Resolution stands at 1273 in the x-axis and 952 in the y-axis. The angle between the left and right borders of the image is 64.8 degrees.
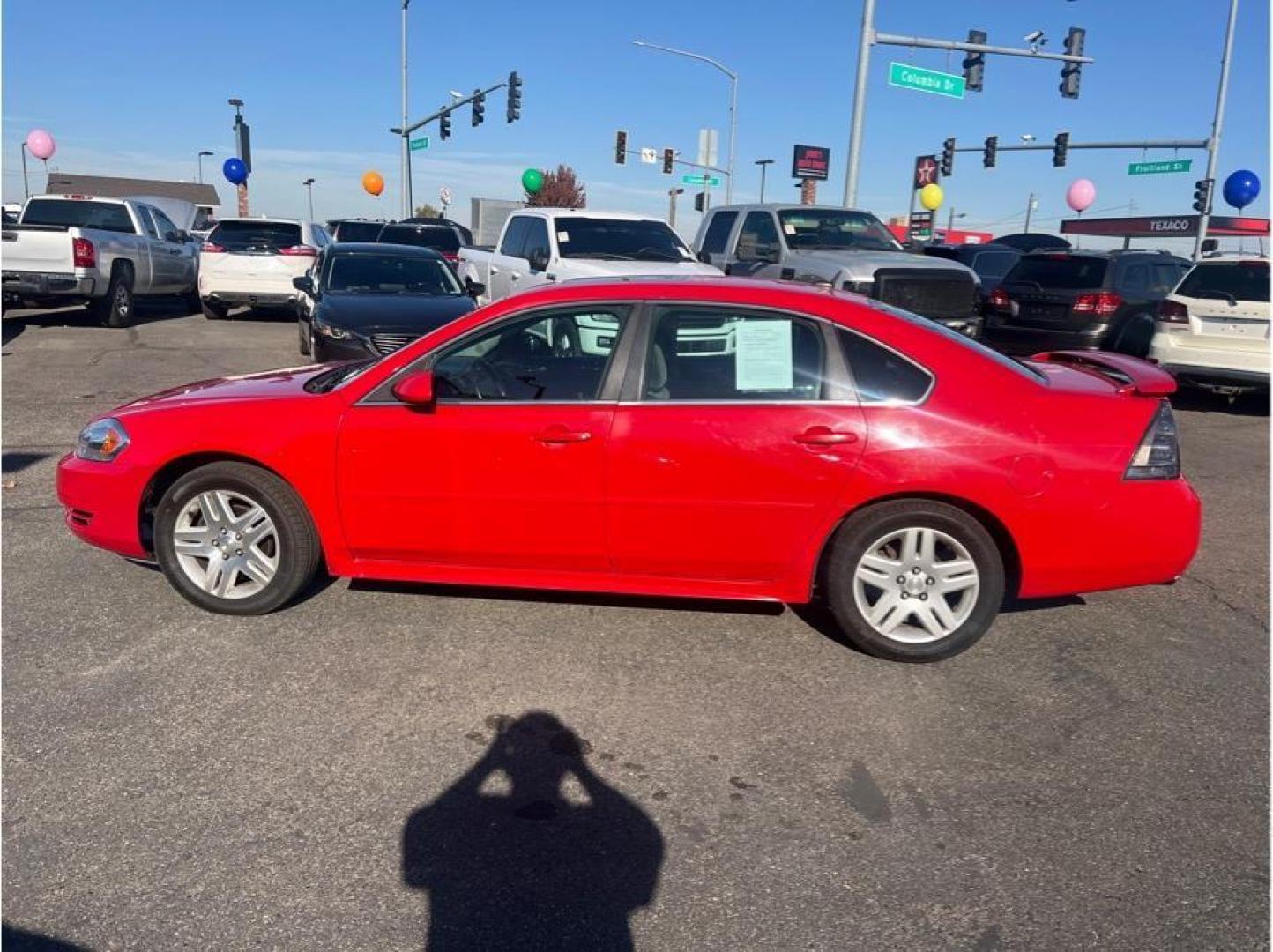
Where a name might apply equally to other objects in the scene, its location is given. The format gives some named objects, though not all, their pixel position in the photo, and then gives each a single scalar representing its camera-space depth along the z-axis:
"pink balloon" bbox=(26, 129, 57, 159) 30.51
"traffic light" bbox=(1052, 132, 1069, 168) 29.81
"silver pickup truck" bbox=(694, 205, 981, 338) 10.80
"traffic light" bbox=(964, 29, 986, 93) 20.70
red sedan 4.07
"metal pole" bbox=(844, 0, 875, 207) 17.81
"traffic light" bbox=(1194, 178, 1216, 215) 27.06
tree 60.94
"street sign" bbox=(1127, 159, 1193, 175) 30.83
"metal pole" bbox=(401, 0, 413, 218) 35.66
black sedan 9.17
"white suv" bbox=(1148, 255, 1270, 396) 10.38
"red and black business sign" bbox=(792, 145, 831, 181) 46.91
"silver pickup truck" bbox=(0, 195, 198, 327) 13.96
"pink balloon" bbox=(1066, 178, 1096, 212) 35.88
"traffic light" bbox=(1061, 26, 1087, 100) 21.77
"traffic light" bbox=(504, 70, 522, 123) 31.06
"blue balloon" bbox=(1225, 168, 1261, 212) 26.08
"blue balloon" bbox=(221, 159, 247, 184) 32.28
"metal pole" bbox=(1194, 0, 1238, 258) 24.80
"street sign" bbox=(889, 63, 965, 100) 19.95
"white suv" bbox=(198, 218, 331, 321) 15.88
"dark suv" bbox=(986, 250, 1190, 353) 11.87
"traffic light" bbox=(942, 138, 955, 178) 34.44
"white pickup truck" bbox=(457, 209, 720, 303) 10.51
